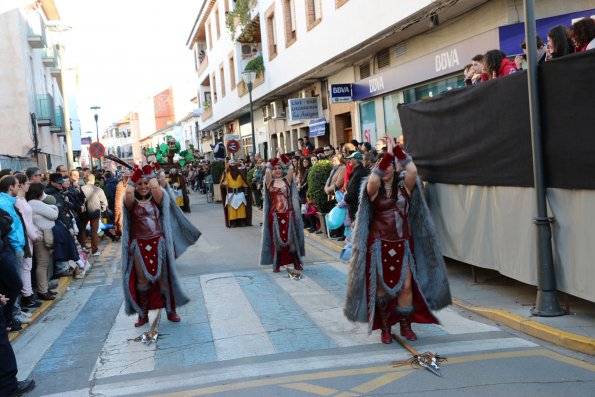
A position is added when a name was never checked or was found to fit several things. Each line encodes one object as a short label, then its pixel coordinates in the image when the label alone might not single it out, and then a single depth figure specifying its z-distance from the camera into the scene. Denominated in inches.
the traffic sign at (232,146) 1022.9
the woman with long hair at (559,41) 259.0
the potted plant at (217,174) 1090.1
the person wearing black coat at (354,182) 409.1
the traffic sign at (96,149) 856.4
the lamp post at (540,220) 244.2
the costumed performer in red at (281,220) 397.4
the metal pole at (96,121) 1598.5
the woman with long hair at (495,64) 301.3
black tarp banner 226.5
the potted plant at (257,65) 1064.8
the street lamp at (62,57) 842.2
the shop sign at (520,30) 422.3
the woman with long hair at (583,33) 254.1
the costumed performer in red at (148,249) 276.1
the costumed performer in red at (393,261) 232.5
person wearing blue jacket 310.7
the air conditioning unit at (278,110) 1103.6
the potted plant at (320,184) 525.3
